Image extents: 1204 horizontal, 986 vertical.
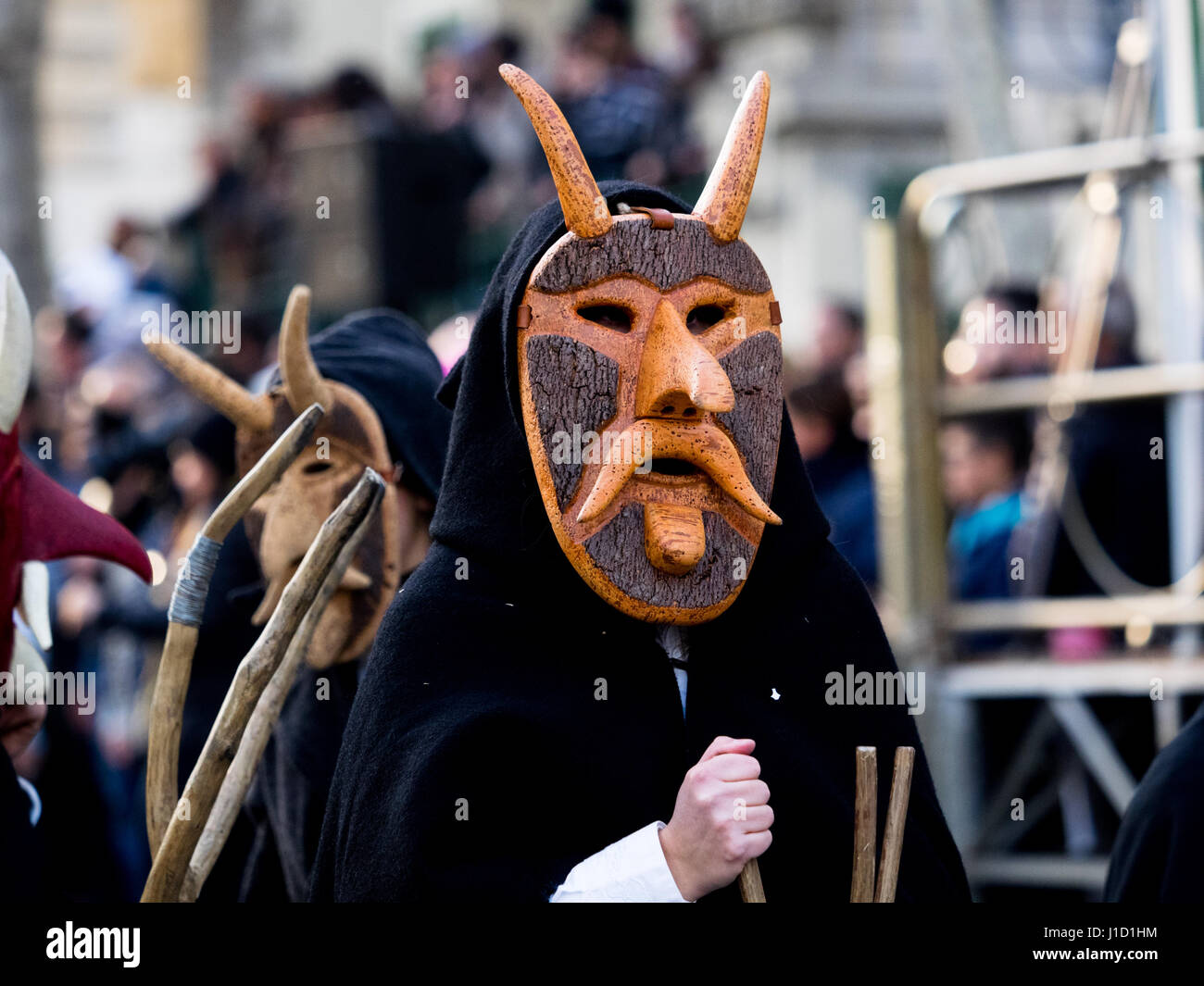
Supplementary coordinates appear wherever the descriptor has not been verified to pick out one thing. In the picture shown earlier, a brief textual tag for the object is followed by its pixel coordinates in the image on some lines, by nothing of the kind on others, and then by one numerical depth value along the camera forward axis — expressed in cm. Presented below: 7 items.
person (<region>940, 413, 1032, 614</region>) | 626
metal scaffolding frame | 576
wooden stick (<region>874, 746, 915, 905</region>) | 254
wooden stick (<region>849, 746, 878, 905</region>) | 251
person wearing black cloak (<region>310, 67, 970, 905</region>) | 250
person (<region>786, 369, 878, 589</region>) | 645
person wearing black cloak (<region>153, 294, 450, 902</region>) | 348
